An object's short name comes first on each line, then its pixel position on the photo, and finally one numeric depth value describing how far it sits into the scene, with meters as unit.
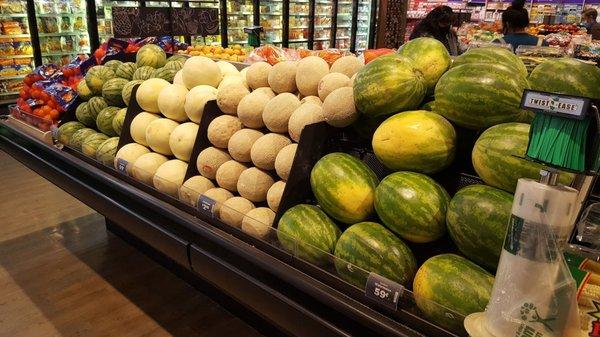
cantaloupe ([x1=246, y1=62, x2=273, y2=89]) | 1.95
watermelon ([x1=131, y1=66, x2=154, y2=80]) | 2.64
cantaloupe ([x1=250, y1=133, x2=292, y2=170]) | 1.66
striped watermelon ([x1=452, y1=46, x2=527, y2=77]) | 1.19
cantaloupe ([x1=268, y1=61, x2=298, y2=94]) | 1.83
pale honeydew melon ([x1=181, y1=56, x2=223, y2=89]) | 2.14
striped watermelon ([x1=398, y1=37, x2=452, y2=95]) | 1.38
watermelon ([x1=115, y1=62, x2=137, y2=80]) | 2.79
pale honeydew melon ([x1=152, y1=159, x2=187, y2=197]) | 1.87
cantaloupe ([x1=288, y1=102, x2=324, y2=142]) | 1.56
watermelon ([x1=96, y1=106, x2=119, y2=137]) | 2.49
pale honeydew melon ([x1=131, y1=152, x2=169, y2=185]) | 2.01
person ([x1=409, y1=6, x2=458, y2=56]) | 4.43
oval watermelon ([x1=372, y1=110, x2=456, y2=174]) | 1.19
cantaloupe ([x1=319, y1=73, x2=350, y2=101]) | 1.63
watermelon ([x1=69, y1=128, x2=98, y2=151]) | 2.48
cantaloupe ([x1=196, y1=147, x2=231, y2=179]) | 1.84
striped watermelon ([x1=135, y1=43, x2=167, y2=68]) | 2.86
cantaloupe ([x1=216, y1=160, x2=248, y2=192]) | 1.77
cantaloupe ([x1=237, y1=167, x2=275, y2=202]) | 1.68
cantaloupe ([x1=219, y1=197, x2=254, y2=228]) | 1.58
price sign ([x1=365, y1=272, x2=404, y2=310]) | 1.07
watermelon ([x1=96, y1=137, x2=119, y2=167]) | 2.26
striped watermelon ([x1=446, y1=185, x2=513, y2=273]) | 1.00
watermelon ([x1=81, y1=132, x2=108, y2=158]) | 2.36
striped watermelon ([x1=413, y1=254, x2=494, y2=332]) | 0.99
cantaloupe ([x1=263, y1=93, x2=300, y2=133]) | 1.68
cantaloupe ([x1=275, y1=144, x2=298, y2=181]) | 1.57
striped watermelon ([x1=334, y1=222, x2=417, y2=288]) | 1.15
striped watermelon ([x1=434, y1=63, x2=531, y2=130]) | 1.12
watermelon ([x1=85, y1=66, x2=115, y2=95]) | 2.74
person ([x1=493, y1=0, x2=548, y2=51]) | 4.36
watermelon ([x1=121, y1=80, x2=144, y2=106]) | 2.42
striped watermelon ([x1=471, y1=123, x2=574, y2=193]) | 1.00
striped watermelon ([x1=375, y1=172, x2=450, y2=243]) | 1.14
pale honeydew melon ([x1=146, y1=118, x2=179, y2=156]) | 2.07
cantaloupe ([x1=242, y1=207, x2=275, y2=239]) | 1.47
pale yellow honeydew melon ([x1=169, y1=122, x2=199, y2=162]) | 1.97
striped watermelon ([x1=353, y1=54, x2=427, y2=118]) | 1.29
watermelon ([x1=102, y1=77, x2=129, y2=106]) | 2.58
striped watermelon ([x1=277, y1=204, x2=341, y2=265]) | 1.30
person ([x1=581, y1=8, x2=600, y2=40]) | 6.51
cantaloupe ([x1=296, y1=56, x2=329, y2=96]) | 1.75
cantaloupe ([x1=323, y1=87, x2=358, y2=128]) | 1.43
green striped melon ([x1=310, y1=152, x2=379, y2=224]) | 1.29
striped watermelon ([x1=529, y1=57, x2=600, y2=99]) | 1.01
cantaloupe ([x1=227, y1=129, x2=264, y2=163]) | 1.75
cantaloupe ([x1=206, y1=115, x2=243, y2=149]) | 1.84
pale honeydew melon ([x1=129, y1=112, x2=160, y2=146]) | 2.20
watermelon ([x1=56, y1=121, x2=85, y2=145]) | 2.57
